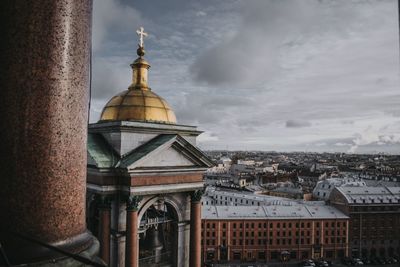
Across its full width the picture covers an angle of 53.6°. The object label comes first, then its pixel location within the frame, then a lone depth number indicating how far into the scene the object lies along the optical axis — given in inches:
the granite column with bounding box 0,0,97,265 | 166.7
